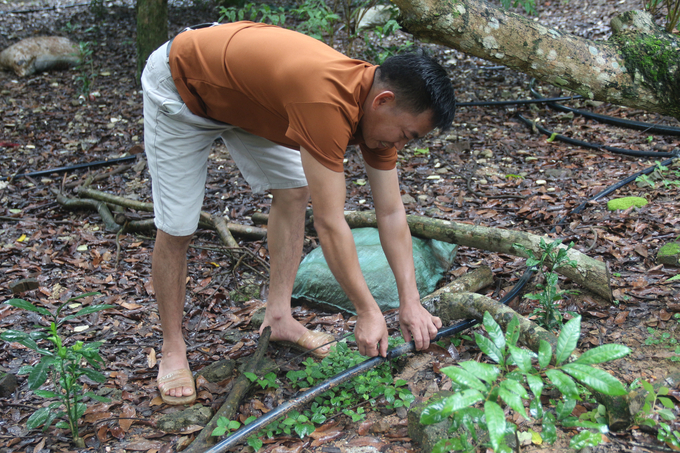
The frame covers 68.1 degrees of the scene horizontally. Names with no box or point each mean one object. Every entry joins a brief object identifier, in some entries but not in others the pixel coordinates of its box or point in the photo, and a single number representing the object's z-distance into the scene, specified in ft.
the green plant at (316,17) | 14.82
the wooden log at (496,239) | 7.99
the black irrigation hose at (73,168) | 16.04
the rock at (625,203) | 11.00
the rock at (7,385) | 7.66
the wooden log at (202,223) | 11.98
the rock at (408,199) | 13.12
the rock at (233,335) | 9.20
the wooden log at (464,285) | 8.12
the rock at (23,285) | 10.41
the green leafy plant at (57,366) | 6.14
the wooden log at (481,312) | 6.59
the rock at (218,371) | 8.07
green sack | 9.40
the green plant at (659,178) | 11.62
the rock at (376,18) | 25.61
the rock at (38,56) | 24.64
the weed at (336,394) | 6.42
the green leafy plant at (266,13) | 15.08
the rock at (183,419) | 7.08
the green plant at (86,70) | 21.81
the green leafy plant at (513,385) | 4.01
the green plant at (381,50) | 15.79
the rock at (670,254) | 8.66
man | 5.81
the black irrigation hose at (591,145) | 13.79
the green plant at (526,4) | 15.61
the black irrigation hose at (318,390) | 6.10
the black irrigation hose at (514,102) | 17.76
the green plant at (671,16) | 16.24
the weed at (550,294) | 7.18
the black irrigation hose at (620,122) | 15.15
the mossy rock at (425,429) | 5.70
